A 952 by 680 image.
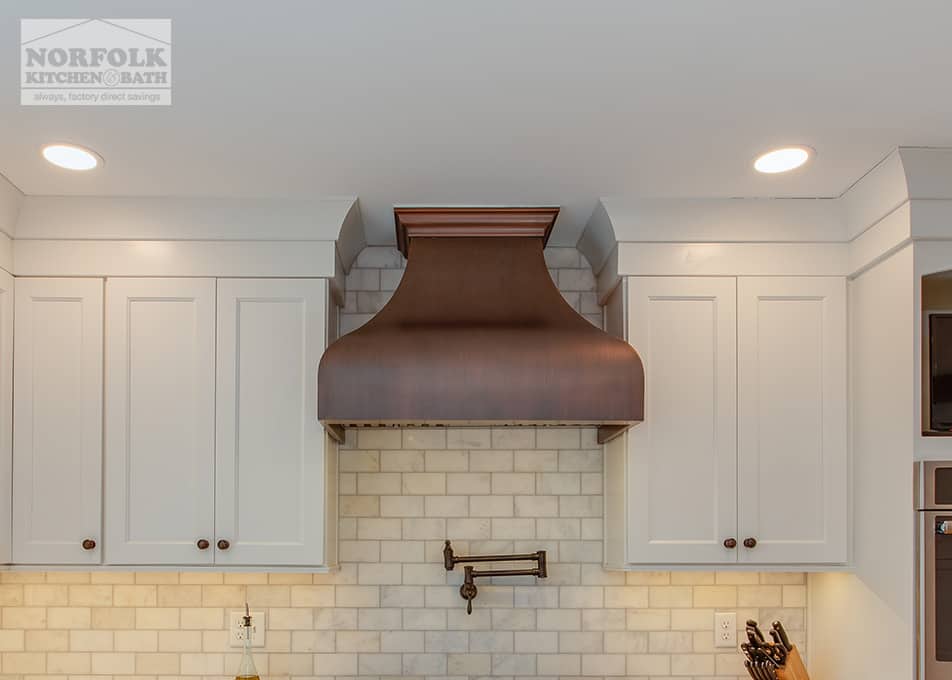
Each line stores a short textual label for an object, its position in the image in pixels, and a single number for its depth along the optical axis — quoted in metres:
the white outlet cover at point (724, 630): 2.92
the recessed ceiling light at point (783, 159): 2.17
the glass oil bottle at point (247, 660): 2.77
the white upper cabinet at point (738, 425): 2.56
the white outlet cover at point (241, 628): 2.89
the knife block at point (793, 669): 2.67
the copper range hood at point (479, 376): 2.36
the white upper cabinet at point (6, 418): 2.53
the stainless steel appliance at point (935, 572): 2.17
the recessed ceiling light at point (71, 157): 2.15
